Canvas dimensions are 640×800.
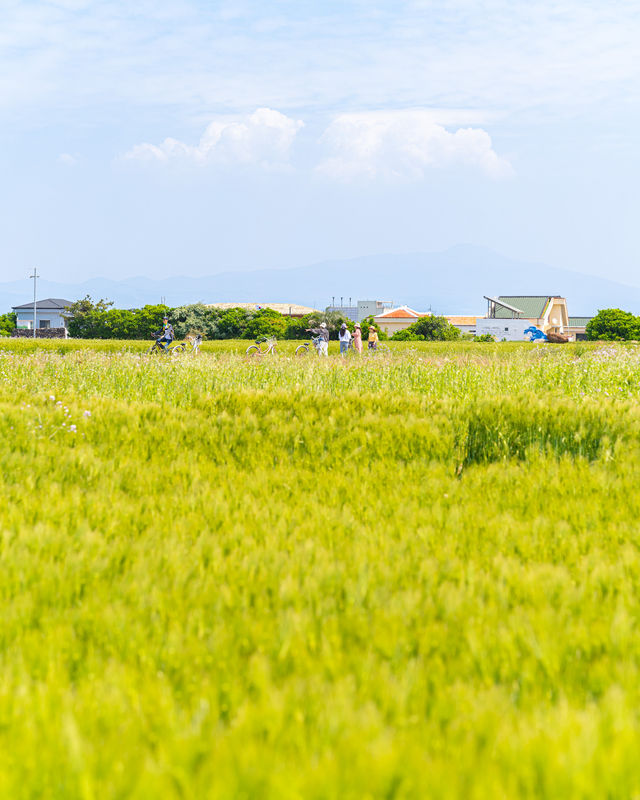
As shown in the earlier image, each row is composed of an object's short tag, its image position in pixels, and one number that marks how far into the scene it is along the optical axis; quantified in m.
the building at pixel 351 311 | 185.88
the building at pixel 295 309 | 177.89
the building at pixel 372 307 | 182.25
